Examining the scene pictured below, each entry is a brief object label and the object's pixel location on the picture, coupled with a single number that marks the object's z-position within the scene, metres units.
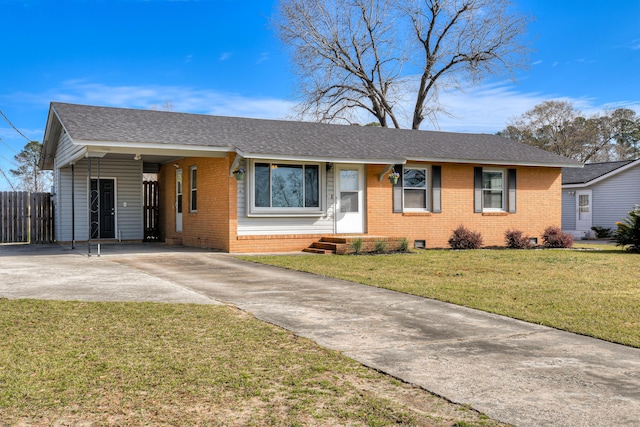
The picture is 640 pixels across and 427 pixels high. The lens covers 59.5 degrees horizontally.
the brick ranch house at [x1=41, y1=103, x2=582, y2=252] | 15.90
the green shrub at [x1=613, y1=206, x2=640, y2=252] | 17.52
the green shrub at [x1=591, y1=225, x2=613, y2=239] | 27.52
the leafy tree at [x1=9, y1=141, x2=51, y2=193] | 38.47
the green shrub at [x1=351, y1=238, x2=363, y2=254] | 15.86
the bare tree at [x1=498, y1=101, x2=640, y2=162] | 49.53
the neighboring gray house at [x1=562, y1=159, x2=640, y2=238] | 27.42
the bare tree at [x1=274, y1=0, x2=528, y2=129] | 34.31
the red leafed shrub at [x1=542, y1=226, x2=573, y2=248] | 19.75
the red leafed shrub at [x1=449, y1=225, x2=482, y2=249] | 18.50
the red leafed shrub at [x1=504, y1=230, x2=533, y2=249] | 19.23
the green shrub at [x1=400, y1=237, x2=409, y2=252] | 16.64
